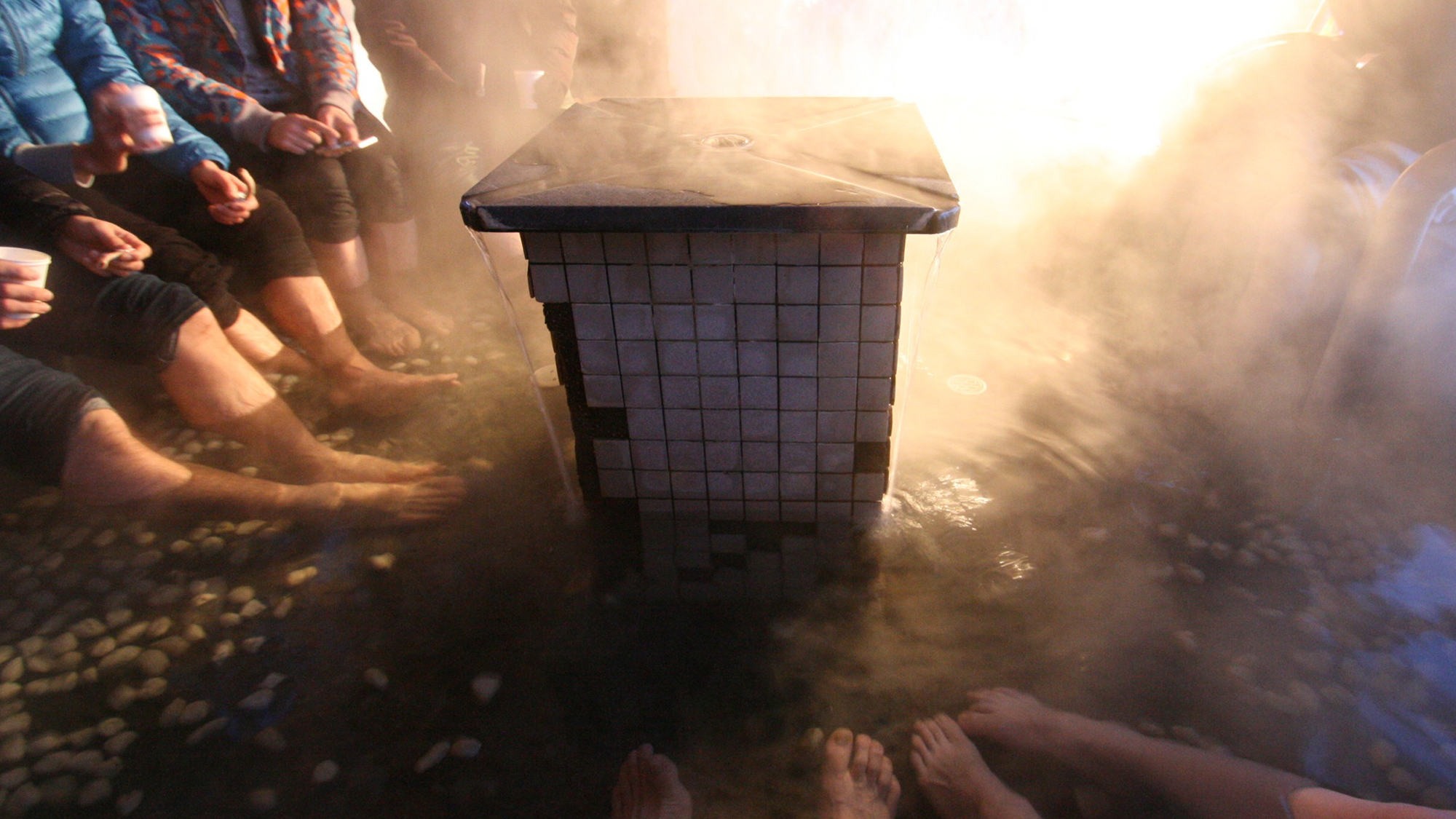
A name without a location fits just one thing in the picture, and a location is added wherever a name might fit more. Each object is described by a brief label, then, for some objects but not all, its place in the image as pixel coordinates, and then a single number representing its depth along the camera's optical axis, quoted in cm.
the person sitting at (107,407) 208
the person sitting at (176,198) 225
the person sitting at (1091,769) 138
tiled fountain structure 151
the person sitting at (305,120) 269
